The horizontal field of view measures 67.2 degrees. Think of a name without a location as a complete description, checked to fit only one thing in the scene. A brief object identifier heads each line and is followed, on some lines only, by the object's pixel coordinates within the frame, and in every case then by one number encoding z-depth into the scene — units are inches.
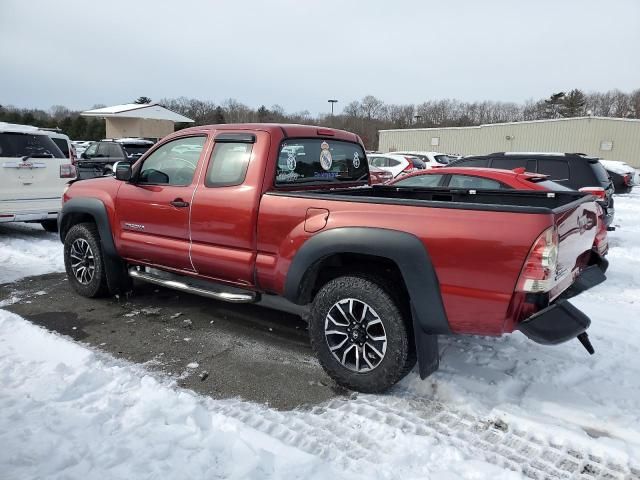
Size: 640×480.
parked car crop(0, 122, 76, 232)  304.0
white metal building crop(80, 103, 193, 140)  1400.1
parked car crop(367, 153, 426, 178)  657.6
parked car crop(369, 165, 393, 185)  421.2
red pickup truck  111.7
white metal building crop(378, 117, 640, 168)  1257.4
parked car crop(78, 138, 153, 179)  564.1
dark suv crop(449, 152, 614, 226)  315.0
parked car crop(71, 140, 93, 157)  1230.4
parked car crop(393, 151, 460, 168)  810.2
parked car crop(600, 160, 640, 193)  625.6
